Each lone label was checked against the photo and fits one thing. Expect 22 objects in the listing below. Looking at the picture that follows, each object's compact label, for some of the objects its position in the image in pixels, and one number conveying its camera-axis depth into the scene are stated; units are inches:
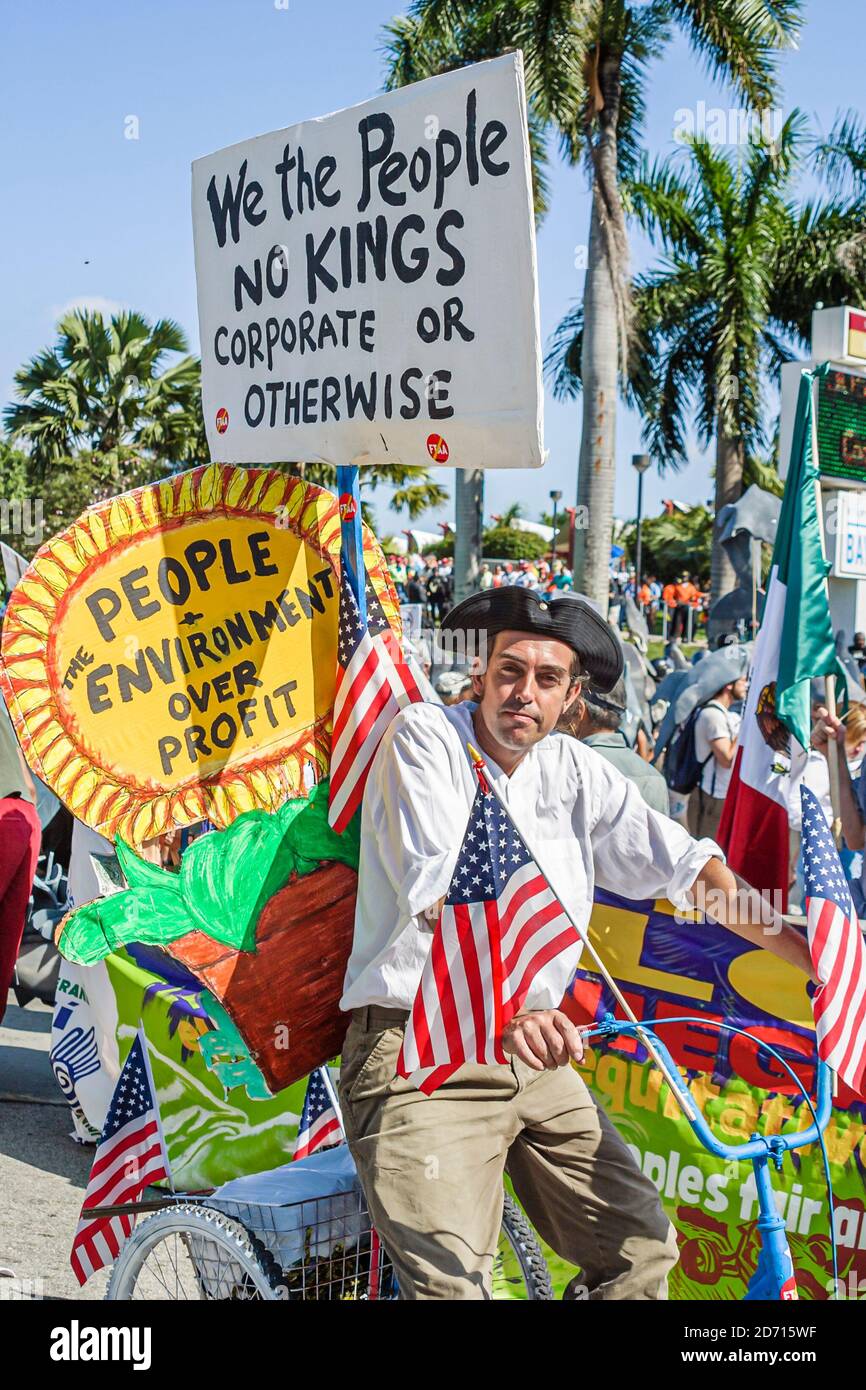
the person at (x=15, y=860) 187.3
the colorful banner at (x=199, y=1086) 142.6
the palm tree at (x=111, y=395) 1002.1
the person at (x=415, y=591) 1143.3
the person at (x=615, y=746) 201.0
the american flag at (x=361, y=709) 125.5
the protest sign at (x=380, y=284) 112.0
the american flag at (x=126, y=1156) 139.5
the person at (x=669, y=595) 1206.3
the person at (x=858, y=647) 612.5
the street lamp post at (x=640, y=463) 1142.3
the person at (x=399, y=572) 1178.0
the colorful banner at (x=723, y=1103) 130.9
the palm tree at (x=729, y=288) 964.0
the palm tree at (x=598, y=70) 601.9
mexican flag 173.8
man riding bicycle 106.6
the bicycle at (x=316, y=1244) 110.0
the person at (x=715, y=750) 294.8
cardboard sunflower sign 122.4
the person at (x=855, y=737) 252.8
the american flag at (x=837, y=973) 114.6
